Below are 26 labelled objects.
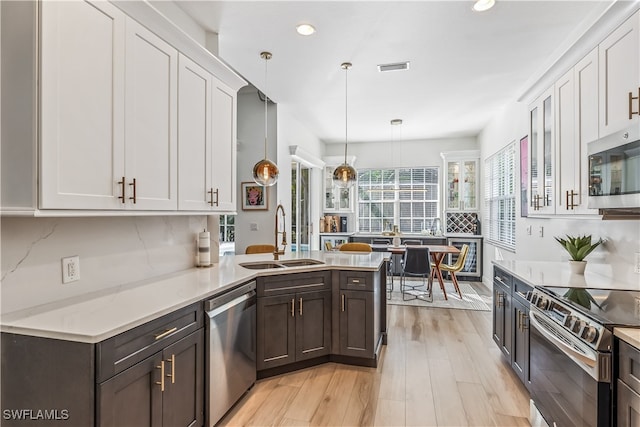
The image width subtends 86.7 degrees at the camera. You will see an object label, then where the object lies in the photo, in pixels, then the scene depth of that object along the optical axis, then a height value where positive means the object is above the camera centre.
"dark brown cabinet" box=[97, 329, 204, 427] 1.33 -0.80
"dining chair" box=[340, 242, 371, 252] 4.42 -0.45
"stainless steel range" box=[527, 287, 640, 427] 1.41 -0.64
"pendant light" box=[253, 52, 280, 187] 3.41 +0.41
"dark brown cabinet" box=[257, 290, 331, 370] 2.62 -0.93
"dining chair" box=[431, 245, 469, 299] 5.28 -0.83
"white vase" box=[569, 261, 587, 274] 2.54 -0.40
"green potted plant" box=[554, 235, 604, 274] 2.53 -0.27
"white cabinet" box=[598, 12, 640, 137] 1.86 +0.82
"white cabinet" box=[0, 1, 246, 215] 1.34 +0.50
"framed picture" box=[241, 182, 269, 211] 4.92 +0.24
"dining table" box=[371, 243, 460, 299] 5.23 -0.58
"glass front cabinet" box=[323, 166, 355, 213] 7.55 +0.37
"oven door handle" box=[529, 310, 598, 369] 1.45 -0.65
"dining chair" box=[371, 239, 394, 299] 5.74 -0.99
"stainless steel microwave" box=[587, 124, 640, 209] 1.67 +0.24
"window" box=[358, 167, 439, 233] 7.34 +0.33
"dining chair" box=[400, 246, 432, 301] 4.98 -0.70
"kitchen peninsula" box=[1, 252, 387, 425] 1.27 -0.55
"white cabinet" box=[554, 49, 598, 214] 2.28 +0.62
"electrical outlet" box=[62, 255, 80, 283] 1.70 -0.29
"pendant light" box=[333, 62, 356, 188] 3.96 +0.44
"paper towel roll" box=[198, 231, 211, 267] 2.76 -0.29
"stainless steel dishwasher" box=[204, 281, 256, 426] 1.98 -0.87
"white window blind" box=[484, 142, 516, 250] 4.91 +0.27
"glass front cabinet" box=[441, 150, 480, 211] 6.72 +0.68
